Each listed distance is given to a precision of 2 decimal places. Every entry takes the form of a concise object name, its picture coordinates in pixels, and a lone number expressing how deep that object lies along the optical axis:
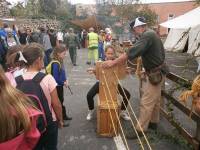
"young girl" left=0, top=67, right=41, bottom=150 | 1.08
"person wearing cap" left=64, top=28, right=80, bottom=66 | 8.66
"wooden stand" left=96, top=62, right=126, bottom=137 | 3.02
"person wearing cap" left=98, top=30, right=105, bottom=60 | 9.06
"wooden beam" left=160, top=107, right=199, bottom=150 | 2.47
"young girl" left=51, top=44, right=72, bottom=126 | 2.95
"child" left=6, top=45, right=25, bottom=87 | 1.99
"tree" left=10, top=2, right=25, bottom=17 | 21.33
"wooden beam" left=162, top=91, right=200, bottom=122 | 2.48
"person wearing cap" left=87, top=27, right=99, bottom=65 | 8.76
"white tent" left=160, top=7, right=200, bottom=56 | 7.52
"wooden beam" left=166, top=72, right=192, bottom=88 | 2.80
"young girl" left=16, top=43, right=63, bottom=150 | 1.91
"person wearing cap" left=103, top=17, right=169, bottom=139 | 2.77
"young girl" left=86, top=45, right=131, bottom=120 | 3.35
